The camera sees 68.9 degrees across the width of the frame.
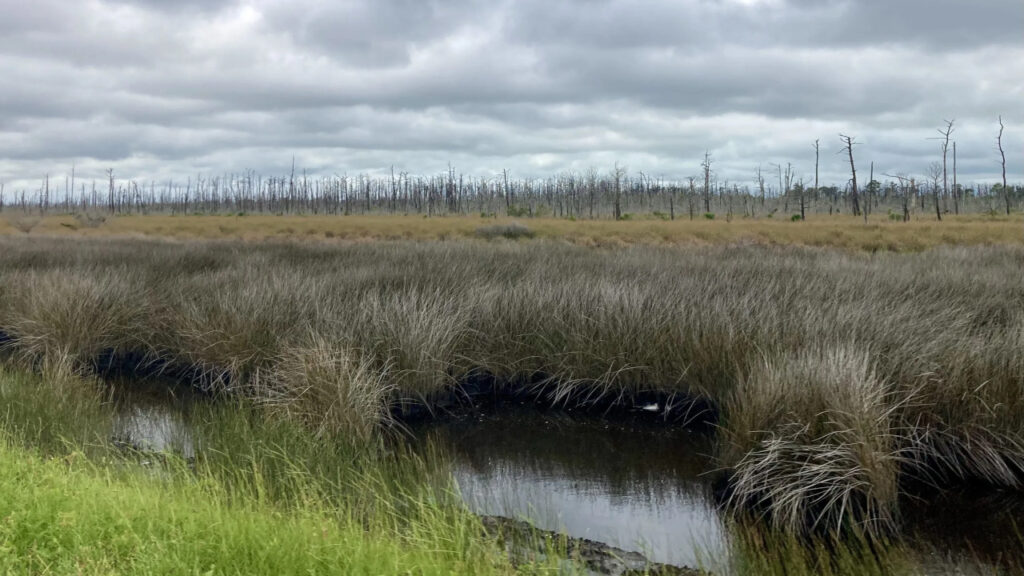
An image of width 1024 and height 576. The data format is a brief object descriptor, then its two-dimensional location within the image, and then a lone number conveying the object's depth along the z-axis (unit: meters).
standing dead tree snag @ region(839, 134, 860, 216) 52.97
